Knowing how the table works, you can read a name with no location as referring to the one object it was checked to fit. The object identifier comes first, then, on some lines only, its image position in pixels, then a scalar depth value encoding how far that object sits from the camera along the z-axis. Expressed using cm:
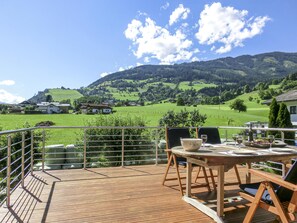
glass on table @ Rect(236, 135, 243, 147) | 307
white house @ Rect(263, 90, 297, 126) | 1845
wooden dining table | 254
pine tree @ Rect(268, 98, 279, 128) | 1182
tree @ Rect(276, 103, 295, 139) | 1141
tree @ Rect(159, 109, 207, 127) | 1077
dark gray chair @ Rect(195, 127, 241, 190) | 426
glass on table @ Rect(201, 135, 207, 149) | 317
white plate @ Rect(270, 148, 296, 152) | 279
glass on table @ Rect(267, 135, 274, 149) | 300
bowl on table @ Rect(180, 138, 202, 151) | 279
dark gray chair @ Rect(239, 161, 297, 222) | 184
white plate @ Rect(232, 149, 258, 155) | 262
